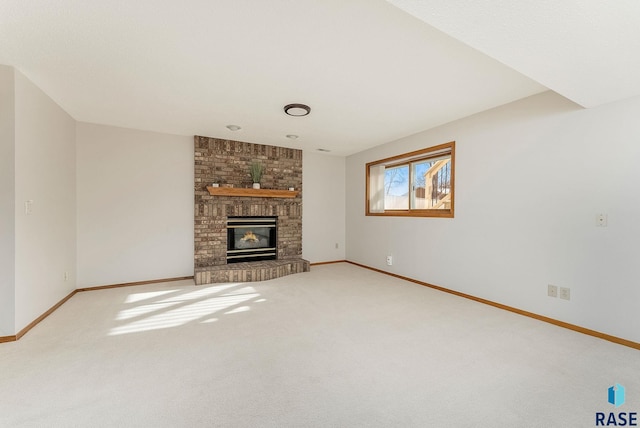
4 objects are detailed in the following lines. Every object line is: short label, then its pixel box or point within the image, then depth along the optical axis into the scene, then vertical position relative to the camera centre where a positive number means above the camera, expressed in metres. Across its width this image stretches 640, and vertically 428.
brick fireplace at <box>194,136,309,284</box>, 4.47 +0.16
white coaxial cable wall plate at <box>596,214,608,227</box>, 2.43 -0.06
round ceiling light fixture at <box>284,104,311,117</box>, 3.10 +1.23
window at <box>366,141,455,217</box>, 3.94 +0.51
